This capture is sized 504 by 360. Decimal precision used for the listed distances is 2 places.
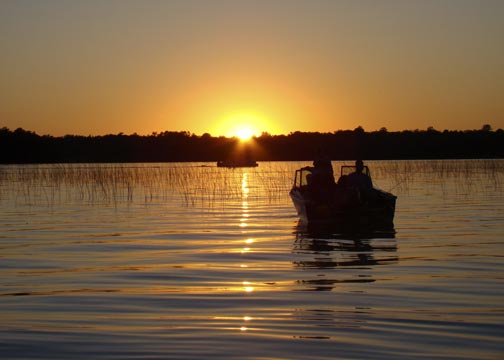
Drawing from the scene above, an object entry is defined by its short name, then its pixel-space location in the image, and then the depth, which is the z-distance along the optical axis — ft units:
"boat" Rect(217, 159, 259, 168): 346.33
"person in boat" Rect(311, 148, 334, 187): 72.79
